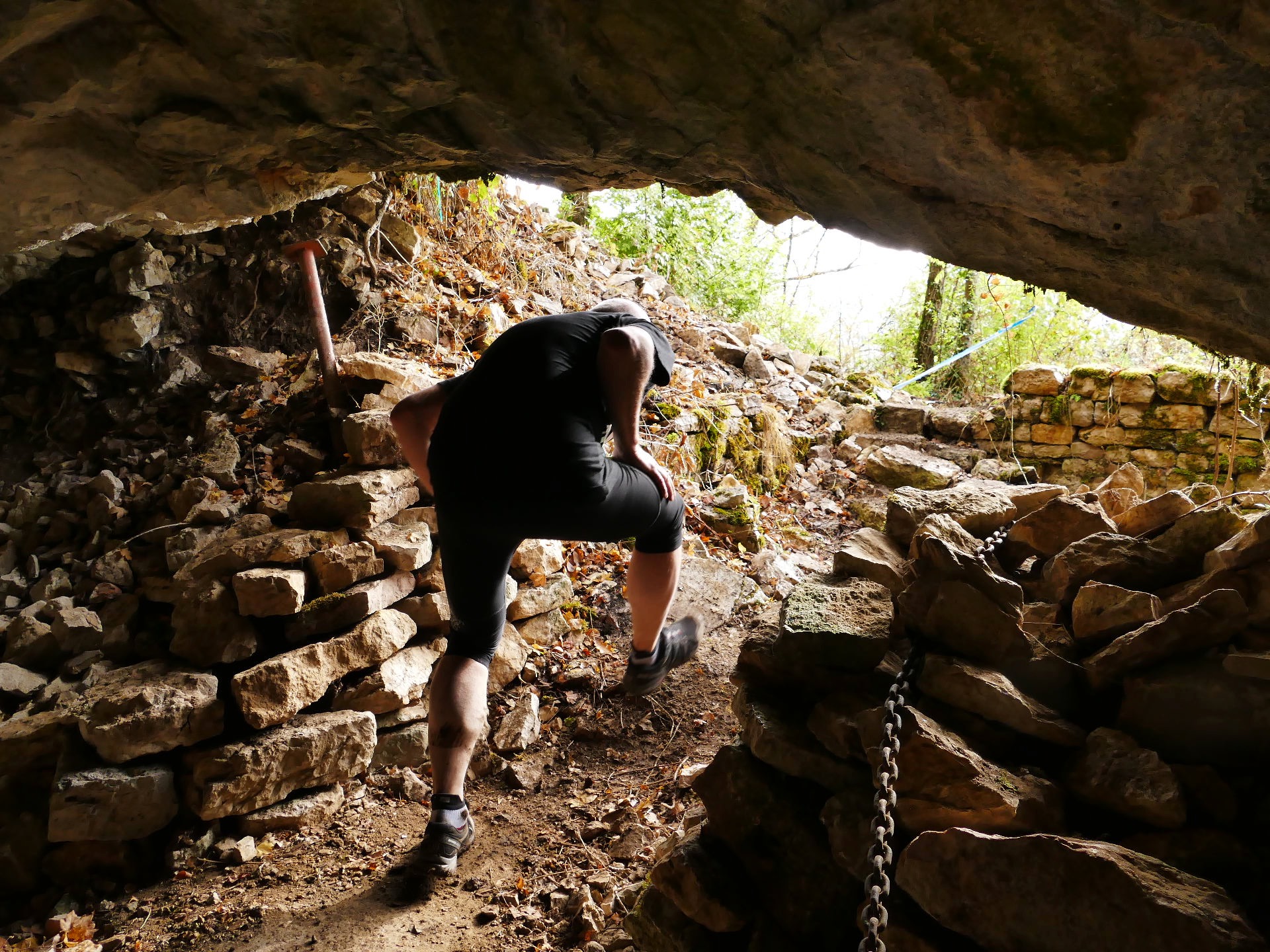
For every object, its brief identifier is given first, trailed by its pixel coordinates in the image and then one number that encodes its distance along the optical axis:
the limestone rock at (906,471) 6.21
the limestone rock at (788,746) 2.04
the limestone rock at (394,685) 3.16
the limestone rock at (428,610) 3.51
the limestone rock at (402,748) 3.21
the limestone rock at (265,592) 3.02
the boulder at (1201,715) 1.62
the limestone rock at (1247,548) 1.75
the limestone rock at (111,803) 2.59
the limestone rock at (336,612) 3.13
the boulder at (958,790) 1.62
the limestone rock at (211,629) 2.99
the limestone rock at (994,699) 1.79
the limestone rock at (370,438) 3.57
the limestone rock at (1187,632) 1.70
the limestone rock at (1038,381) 6.83
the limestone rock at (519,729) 3.25
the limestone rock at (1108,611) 1.91
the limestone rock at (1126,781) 1.55
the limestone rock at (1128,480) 2.93
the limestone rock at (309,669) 2.87
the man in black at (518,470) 2.23
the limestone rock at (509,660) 3.52
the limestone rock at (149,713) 2.70
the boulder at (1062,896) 1.26
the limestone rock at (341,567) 3.21
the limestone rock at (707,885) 2.03
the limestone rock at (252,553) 3.17
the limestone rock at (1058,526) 2.34
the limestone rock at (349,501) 3.39
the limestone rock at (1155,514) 2.22
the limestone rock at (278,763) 2.75
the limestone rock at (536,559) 3.82
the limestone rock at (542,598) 3.73
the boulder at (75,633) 3.14
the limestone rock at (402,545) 3.39
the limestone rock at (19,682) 2.96
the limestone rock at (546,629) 3.78
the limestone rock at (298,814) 2.81
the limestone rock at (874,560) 2.47
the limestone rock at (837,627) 2.11
